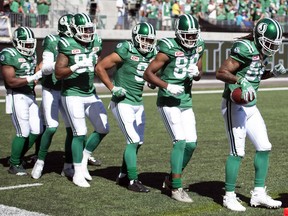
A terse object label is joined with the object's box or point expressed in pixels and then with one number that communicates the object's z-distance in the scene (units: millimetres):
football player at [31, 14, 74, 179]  13009
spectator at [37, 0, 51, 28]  36693
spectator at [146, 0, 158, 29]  40851
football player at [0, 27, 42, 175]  13211
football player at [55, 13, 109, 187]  12153
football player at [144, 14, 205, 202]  11062
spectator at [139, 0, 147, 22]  40877
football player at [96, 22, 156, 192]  11810
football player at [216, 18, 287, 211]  10270
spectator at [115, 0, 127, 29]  39736
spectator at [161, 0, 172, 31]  40725
